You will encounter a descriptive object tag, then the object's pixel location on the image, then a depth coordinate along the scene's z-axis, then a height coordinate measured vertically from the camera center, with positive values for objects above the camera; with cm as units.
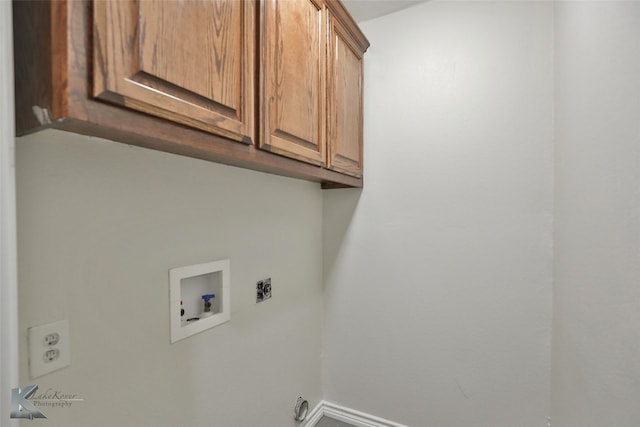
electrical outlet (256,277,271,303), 139 -37
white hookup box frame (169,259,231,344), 99 -30
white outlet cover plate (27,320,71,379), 67 -31
